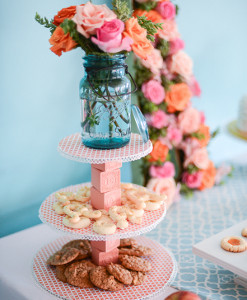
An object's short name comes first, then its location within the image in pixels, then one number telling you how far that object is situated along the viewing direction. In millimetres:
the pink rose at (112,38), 1062
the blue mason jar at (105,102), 1157
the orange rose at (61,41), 1111
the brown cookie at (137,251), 1394
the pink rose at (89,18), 1066
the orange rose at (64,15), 1146
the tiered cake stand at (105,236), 1181
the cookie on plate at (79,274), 1277
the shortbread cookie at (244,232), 1540
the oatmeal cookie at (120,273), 1262
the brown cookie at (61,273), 1313
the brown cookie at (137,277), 1288
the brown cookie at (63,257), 1317
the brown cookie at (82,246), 1385
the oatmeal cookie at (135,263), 1310
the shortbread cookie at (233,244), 1414
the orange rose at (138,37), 1094
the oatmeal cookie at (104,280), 1251
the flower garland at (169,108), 1881
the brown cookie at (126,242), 1444
